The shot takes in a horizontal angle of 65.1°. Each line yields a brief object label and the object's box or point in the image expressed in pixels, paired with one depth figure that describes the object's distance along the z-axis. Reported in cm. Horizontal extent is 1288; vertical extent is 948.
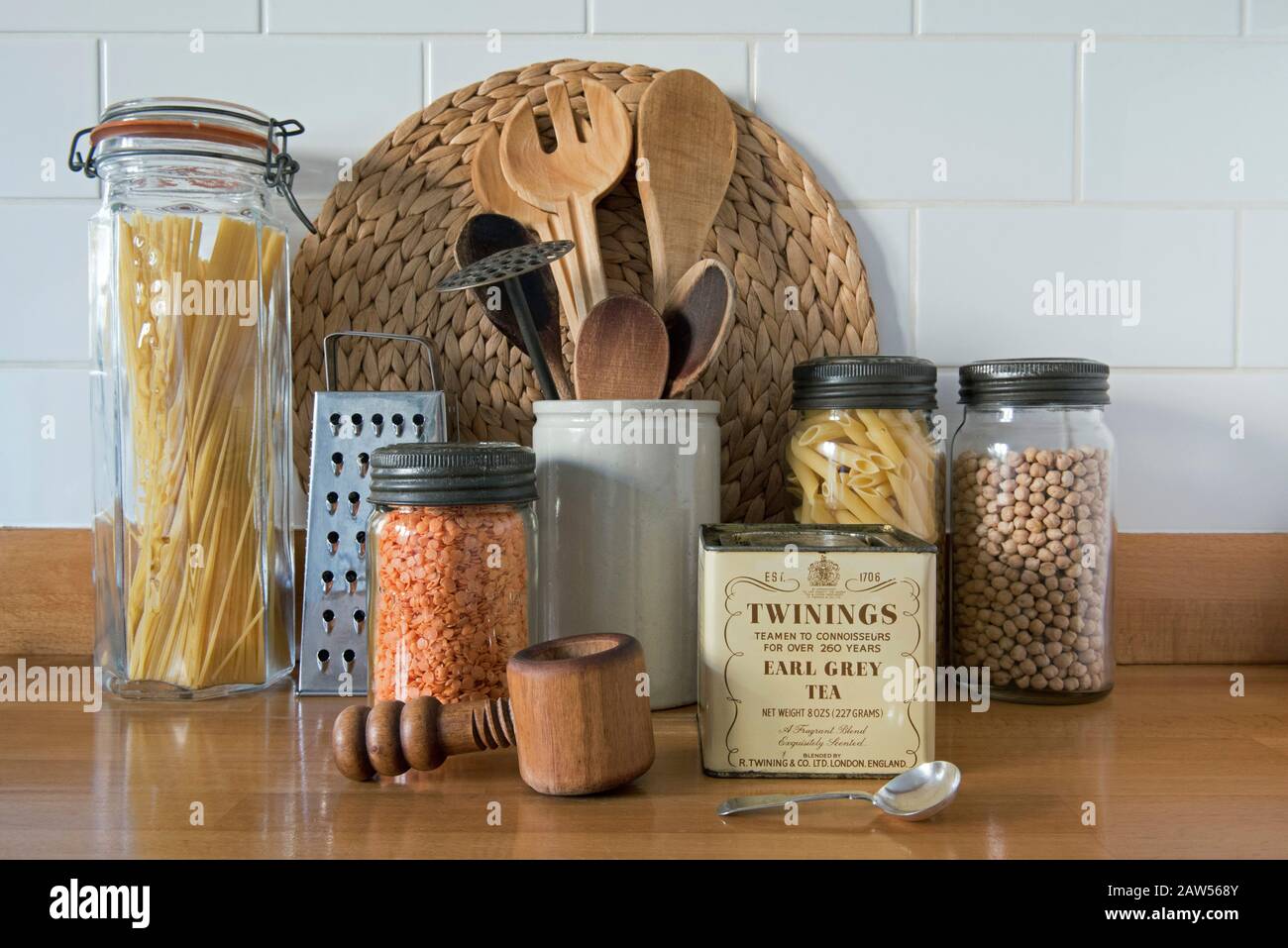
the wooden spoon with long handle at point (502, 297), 89
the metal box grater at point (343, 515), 86
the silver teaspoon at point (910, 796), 58
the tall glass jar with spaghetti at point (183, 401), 82
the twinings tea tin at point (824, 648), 63
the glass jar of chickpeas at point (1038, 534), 80
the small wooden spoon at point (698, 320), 82
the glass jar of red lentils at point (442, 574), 69
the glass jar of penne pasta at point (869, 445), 81
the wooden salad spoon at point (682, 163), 93
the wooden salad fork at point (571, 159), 94
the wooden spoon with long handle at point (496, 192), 95
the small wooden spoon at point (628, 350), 80
